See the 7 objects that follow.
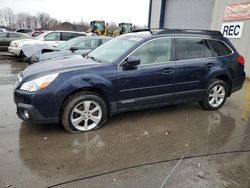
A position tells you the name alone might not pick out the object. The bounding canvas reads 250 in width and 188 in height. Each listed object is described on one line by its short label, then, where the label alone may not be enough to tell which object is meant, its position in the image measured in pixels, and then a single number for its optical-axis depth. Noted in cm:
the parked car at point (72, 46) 771
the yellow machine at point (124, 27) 2935
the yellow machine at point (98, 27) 2765
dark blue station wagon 367
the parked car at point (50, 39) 1208
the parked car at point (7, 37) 1451
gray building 912
